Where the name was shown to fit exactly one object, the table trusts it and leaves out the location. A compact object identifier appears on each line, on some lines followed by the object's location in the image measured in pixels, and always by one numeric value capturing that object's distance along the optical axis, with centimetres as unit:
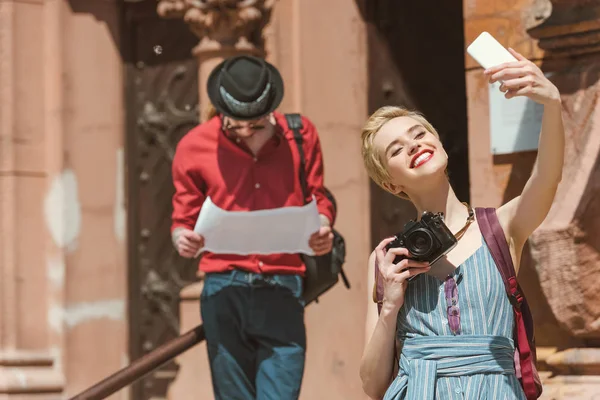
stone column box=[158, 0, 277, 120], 1239
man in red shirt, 897
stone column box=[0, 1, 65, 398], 1347
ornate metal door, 1389
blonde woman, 600
